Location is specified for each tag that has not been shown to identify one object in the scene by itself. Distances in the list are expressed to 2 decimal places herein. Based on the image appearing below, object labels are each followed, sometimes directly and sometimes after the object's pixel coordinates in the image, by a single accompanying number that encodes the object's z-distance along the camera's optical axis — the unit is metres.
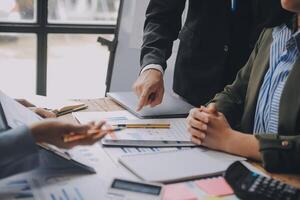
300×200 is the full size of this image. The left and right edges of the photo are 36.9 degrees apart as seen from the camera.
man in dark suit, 1.77
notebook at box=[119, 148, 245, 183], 1.03
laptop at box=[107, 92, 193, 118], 1.45
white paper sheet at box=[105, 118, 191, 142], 1.23
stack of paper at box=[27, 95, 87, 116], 1.44
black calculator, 0.95
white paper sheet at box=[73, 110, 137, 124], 1.37
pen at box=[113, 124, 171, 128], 1.32
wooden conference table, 1.39
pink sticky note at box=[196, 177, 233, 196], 0.98
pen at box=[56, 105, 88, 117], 1.42
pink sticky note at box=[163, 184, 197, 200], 0.94
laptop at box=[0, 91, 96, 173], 1.00
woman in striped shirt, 1.14
